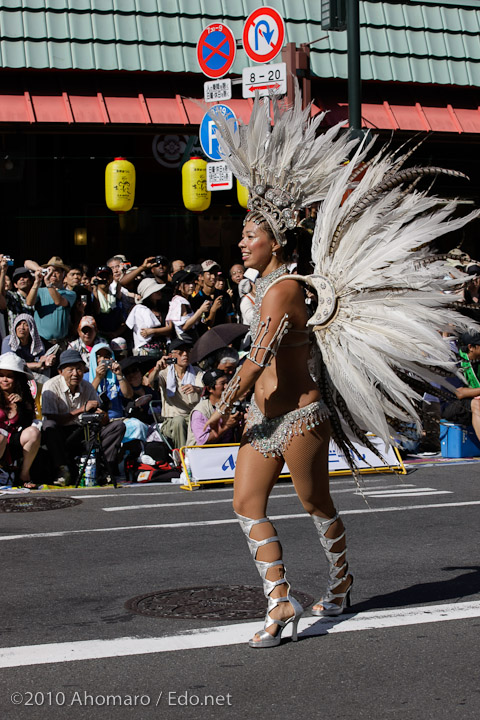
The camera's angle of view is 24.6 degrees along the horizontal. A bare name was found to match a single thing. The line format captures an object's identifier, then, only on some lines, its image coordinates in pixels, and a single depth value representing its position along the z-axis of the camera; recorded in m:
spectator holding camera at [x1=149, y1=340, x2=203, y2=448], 12.60
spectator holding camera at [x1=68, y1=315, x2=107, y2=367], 13.24
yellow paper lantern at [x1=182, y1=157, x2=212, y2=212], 16.30
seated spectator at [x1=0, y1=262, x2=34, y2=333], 13.12
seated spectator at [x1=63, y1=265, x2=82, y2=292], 14.24
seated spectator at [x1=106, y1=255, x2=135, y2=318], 14.53
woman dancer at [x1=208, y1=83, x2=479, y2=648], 5.64
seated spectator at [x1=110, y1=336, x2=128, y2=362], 13.80
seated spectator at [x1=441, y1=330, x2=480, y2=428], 12.89
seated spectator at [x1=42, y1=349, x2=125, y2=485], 11.52
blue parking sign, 14.55
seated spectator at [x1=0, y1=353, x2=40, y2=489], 11.24
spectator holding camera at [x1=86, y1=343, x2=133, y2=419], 12.70
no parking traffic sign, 15.06
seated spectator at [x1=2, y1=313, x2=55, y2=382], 12.73
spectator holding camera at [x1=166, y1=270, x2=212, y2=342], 14.17
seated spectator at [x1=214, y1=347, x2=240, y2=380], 11.87
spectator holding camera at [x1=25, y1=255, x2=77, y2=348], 13.29
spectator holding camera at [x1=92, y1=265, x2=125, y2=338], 14.22
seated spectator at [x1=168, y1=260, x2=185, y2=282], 15.84
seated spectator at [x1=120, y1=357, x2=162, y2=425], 13.02
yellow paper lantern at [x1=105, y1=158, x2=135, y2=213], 16.23
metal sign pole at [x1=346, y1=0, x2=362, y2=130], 13.11
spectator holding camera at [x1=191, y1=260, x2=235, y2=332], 14.70
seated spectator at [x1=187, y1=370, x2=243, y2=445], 11.41
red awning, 16.03
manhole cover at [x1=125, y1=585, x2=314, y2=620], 6.01
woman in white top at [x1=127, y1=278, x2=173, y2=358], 14.03
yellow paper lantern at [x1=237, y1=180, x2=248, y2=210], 16.50
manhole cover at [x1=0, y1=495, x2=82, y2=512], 9.82
